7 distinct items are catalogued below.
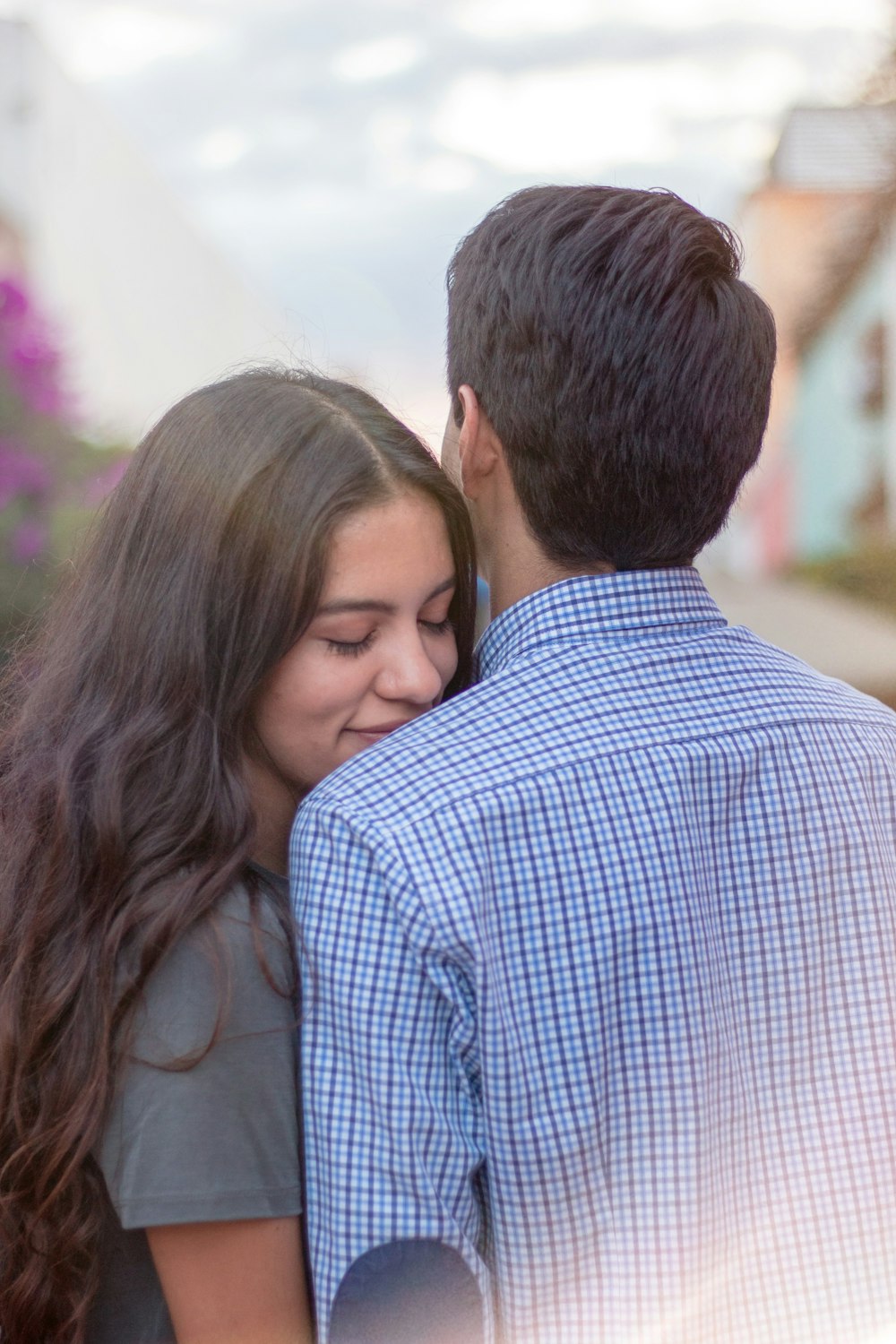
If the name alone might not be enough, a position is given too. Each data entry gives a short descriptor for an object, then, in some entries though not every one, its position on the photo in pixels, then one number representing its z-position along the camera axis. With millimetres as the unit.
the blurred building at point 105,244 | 15906
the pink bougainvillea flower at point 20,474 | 6688
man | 1248
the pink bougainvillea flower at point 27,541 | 6484
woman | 1332
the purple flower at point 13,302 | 7148
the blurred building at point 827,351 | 6238
